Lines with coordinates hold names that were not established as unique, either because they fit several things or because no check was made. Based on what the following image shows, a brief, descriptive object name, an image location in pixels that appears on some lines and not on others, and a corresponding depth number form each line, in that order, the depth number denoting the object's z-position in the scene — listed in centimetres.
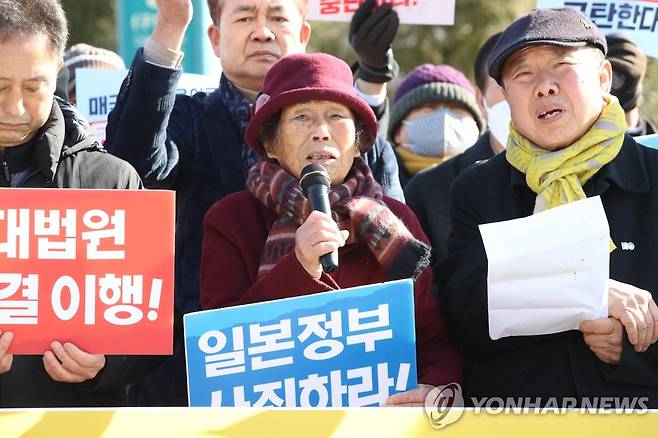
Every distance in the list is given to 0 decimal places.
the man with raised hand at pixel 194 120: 761
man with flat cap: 679
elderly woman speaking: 687
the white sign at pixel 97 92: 1092
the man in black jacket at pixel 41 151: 671
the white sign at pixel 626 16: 1075
